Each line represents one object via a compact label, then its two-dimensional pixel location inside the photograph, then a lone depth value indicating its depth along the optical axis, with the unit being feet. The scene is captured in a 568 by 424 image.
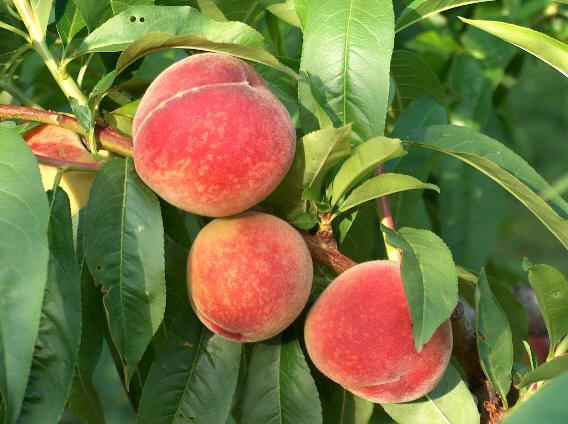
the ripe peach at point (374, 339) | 3.17
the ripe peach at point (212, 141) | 3.03
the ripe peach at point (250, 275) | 3.17
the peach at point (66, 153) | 3.55
